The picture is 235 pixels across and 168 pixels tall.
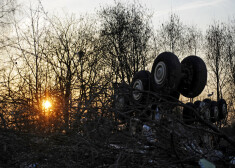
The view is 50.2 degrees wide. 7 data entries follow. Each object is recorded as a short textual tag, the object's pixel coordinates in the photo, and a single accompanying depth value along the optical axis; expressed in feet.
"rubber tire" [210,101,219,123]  38.77
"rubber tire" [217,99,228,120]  45.98
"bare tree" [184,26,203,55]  89.71
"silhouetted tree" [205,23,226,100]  89.76
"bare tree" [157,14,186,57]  85.10
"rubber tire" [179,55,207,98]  22.84
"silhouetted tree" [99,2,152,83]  75.56
